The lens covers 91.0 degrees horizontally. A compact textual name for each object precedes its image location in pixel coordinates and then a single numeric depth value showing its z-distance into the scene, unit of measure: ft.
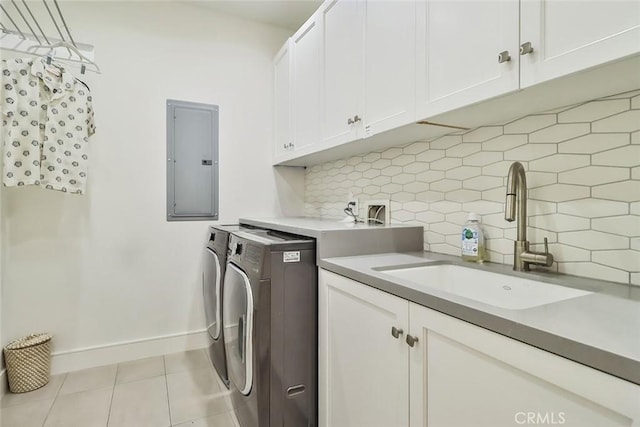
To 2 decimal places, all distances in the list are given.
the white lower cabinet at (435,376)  1.82
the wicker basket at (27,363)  6.09
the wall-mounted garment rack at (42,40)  5.57
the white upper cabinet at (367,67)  4.35
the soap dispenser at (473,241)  4.27
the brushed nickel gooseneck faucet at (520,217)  3.52
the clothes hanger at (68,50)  5.54
